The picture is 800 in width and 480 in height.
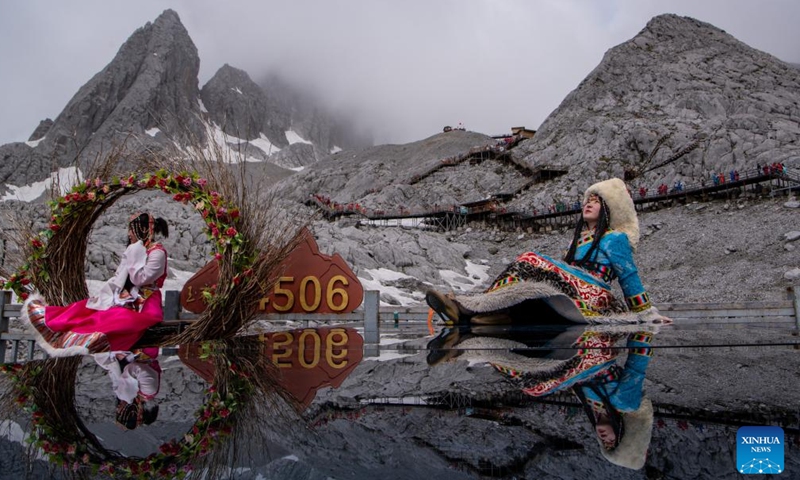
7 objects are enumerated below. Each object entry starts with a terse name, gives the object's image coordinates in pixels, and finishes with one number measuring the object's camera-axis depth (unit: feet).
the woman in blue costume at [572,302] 10.85
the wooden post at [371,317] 17.70
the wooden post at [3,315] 21.35
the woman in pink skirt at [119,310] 13.50
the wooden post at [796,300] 19.86
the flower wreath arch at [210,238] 15.08
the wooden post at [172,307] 20.06
